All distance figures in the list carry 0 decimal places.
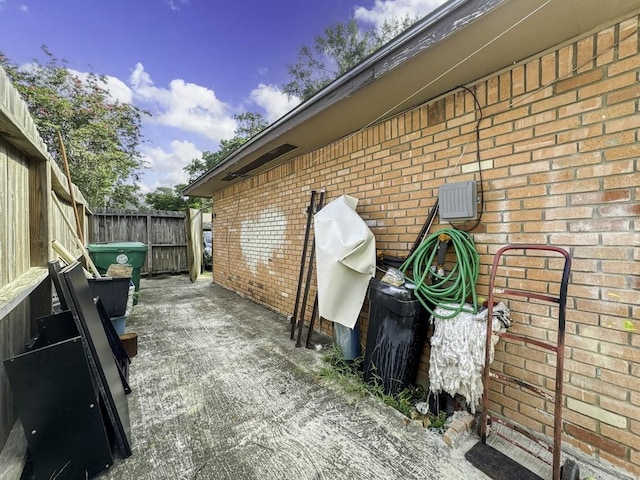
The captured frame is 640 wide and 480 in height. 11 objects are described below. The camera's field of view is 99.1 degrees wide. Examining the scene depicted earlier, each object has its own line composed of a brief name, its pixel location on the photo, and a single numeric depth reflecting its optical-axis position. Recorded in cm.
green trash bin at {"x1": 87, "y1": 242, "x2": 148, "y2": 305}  519
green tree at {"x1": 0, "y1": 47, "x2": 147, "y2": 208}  925
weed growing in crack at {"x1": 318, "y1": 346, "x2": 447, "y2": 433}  205
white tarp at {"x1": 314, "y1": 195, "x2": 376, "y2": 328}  255
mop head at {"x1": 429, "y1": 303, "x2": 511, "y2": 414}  180
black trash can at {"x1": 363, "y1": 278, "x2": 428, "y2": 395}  217
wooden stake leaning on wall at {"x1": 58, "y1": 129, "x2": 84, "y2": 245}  331
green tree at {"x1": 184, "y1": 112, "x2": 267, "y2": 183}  1844
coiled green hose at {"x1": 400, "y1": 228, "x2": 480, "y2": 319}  200
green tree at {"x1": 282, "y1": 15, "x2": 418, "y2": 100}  1314
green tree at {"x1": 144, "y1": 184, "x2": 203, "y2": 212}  1667
